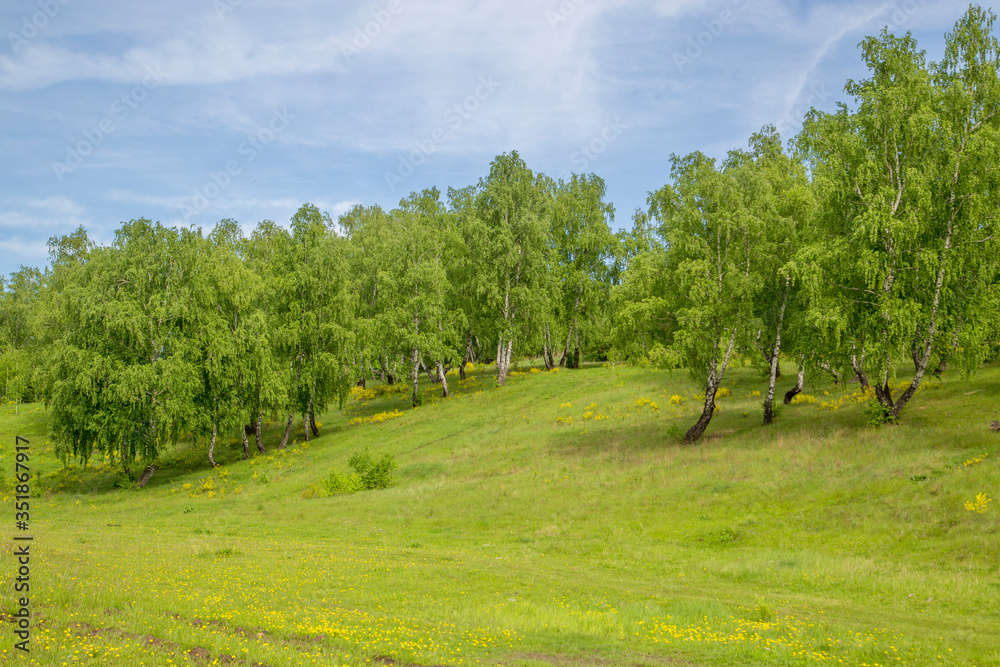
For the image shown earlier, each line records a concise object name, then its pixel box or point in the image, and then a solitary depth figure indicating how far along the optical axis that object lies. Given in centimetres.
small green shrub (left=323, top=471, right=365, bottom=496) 3881
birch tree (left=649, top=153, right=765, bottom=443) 3581
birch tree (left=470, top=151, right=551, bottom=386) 6362
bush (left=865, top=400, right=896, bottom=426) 3088
